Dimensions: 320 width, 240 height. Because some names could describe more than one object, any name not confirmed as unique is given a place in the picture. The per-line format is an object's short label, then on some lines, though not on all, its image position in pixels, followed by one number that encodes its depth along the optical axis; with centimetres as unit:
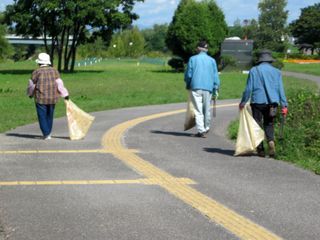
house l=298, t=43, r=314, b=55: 12815
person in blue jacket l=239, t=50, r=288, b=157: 990
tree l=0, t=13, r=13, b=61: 9137
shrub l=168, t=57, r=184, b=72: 6006
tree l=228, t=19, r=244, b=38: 14135
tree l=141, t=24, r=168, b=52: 16050
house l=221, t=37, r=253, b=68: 6084
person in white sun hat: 1179
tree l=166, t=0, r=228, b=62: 5834
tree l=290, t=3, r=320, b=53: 12375
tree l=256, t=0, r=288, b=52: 10381
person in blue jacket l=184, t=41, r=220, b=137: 1223
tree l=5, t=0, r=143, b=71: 5144
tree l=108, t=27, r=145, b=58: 12469
